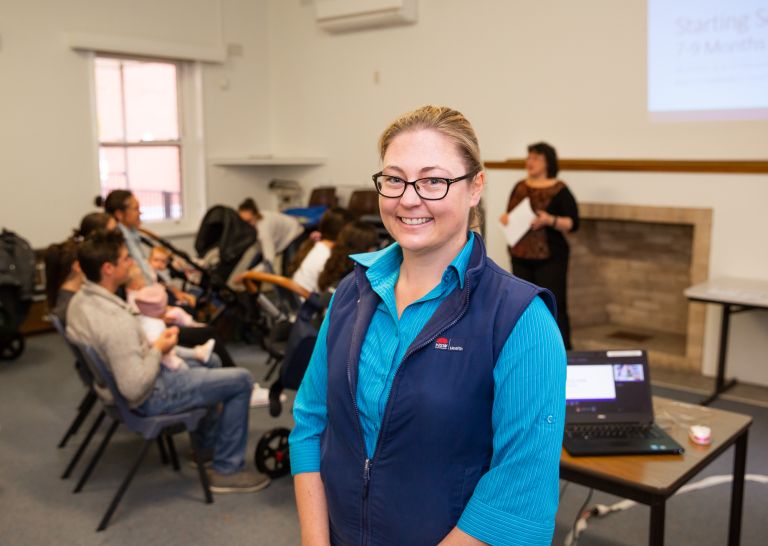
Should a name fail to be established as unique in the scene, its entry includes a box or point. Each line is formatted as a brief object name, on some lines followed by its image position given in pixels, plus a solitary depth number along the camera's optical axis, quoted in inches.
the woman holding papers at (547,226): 193.6
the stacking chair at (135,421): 118.6
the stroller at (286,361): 126.3
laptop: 93.2
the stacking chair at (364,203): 276.8
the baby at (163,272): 192.1
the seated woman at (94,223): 166.1
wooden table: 80.0
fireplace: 204.5
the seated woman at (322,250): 164.6
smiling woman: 49.2
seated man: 117.8
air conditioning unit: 258.1
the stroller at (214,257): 207.5
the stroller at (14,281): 198.4
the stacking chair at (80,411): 128.4
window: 276.8
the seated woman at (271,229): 228.1
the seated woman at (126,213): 186.5
